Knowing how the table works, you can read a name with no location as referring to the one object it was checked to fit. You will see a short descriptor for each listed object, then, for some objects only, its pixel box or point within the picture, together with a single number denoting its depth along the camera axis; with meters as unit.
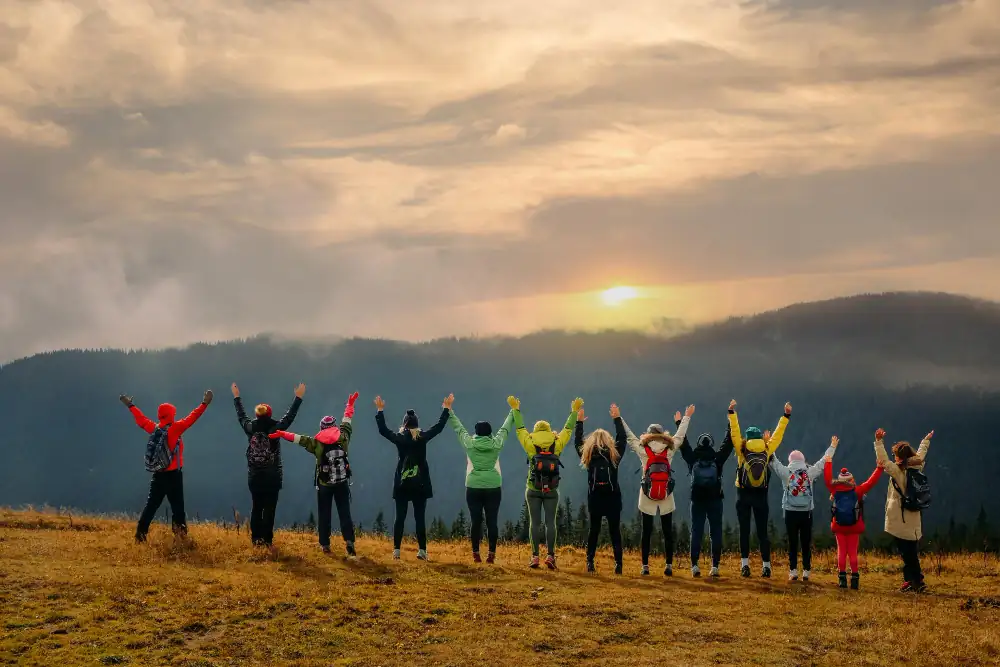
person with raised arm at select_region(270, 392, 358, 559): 22.80
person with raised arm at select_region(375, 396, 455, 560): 23.06
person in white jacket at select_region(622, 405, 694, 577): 22.72
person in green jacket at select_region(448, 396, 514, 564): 23.03
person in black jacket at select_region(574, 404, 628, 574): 22.50
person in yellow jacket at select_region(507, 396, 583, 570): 22.77
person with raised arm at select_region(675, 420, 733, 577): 22.55
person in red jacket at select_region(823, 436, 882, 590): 22.03
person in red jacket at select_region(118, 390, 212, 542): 23.20
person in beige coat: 22.23
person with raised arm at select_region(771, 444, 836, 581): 22.47
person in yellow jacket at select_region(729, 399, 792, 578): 22.55
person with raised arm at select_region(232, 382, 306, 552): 22.98
